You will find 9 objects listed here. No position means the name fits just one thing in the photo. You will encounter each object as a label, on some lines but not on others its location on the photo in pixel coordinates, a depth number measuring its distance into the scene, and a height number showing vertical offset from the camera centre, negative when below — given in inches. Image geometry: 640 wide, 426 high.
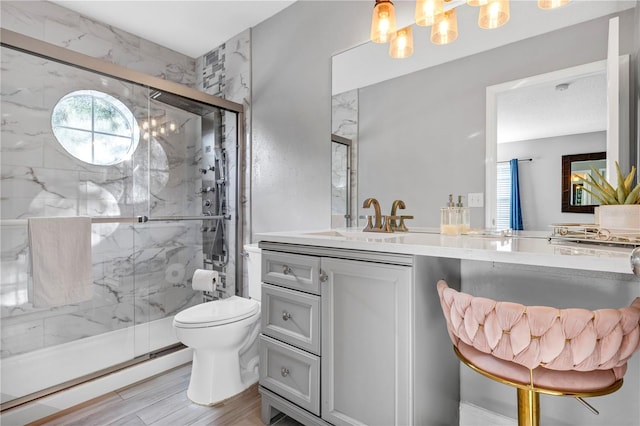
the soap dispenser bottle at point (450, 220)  55.7 -1.5
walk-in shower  74.0 +3.7
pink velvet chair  29.7 -12.6
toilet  70.1 -29.1
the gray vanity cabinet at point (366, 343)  45.0 -19.3
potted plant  39.1 +0.6
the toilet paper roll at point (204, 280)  87.6 -18.4
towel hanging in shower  68.6 -10.6
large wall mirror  49.6 +22.3
